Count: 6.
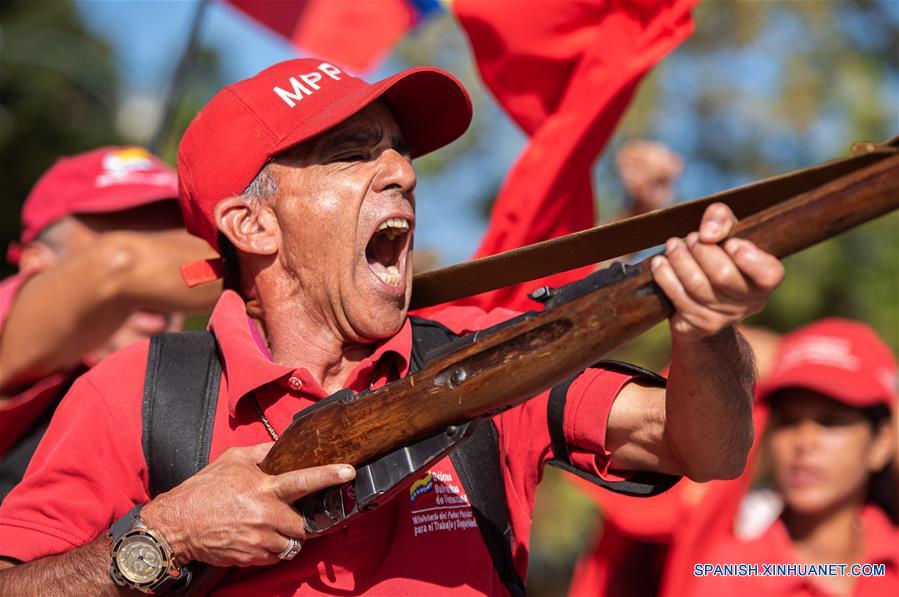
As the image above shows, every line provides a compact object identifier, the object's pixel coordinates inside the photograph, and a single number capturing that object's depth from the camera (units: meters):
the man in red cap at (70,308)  4.22
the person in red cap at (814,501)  5.22
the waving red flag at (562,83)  3.86
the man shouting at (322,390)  2.57
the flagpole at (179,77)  6.38
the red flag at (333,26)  6.69
